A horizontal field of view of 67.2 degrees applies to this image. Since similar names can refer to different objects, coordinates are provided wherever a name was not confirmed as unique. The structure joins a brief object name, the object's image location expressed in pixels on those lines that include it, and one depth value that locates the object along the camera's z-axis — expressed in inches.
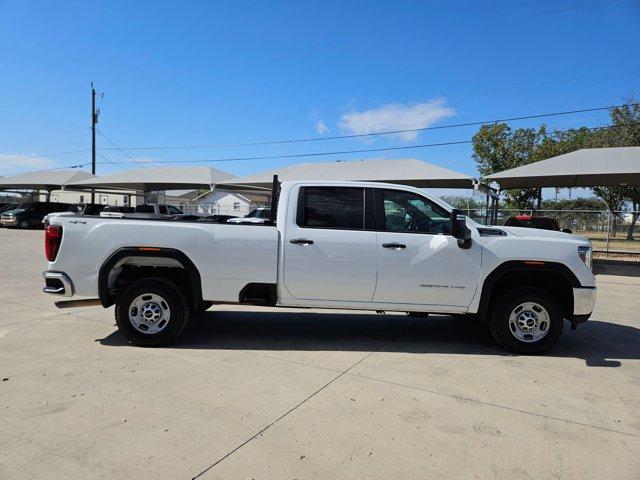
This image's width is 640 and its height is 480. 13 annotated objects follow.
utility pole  1660.1
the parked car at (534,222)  613.8
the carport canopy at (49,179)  1380.4
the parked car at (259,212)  713.0
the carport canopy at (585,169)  651.5
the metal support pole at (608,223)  746.0
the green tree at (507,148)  1744.6
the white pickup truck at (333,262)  213.6
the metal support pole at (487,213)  779.4
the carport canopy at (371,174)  794.2
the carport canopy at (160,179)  1062.4
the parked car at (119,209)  945.5
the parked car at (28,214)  1247.5
